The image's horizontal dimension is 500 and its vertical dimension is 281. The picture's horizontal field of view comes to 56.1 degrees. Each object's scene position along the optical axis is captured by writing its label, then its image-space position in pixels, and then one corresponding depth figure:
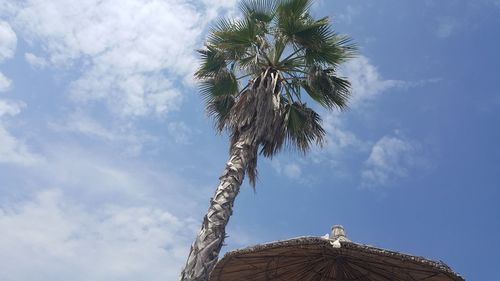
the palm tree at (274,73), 10.03
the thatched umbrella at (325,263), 6.85
